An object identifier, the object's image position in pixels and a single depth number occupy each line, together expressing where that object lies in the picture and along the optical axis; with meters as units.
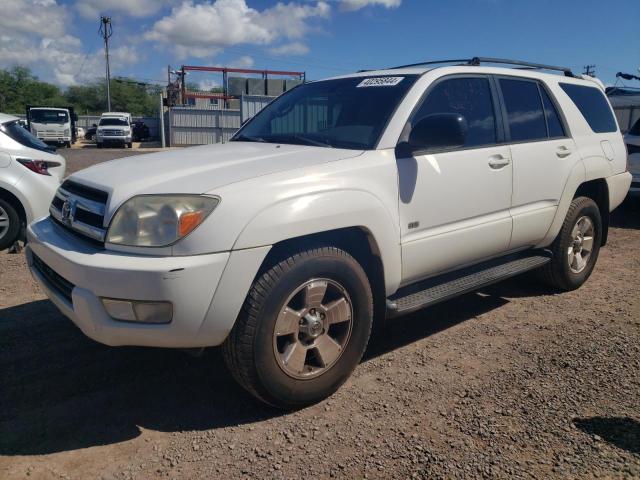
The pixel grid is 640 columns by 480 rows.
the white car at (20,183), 5.99
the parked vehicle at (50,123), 28.94
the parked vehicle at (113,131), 32.28
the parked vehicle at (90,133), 41.03
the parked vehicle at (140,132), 41.16
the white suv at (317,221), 2.49
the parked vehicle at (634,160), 8.50
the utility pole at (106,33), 52.59
